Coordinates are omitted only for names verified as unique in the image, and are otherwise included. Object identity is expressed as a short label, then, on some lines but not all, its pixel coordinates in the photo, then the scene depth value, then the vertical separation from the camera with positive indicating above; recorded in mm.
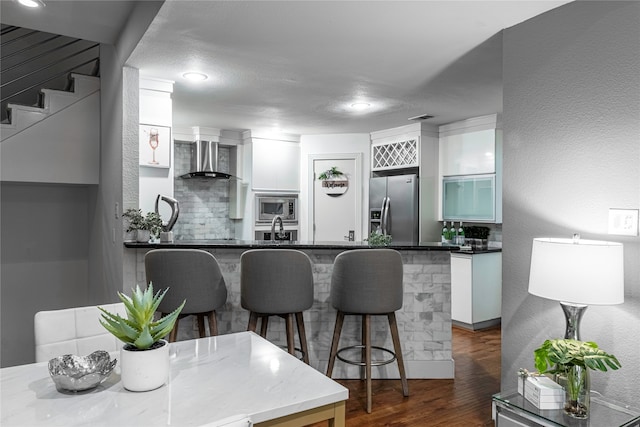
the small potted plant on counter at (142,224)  3184 -67
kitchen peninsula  3293 -744
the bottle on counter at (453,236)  5387 -239
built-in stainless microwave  5965 +119
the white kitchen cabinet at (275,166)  5949 +697
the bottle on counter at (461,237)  5297 -247
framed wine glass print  3561 +573
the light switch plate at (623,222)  1977 -19
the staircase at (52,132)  3627 +712
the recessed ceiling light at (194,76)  3461 +1122
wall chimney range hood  5652 +714
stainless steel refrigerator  5480 +122
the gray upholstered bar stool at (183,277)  2752 -396
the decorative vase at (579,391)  1740 -697
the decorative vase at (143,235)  3215 -150
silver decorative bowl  1301 -479
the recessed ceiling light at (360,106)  4406 +1146
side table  1727 -813
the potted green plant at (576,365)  1701 -592
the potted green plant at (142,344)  1319 -412
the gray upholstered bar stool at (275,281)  2818 -430
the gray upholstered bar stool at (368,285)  2875 -461
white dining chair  1688 -477
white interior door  6203 +214
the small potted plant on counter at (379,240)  3402 -187
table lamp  1745 -227
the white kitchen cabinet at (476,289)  4734 -803
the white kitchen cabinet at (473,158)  4863 +700
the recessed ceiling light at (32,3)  2579 +1268
